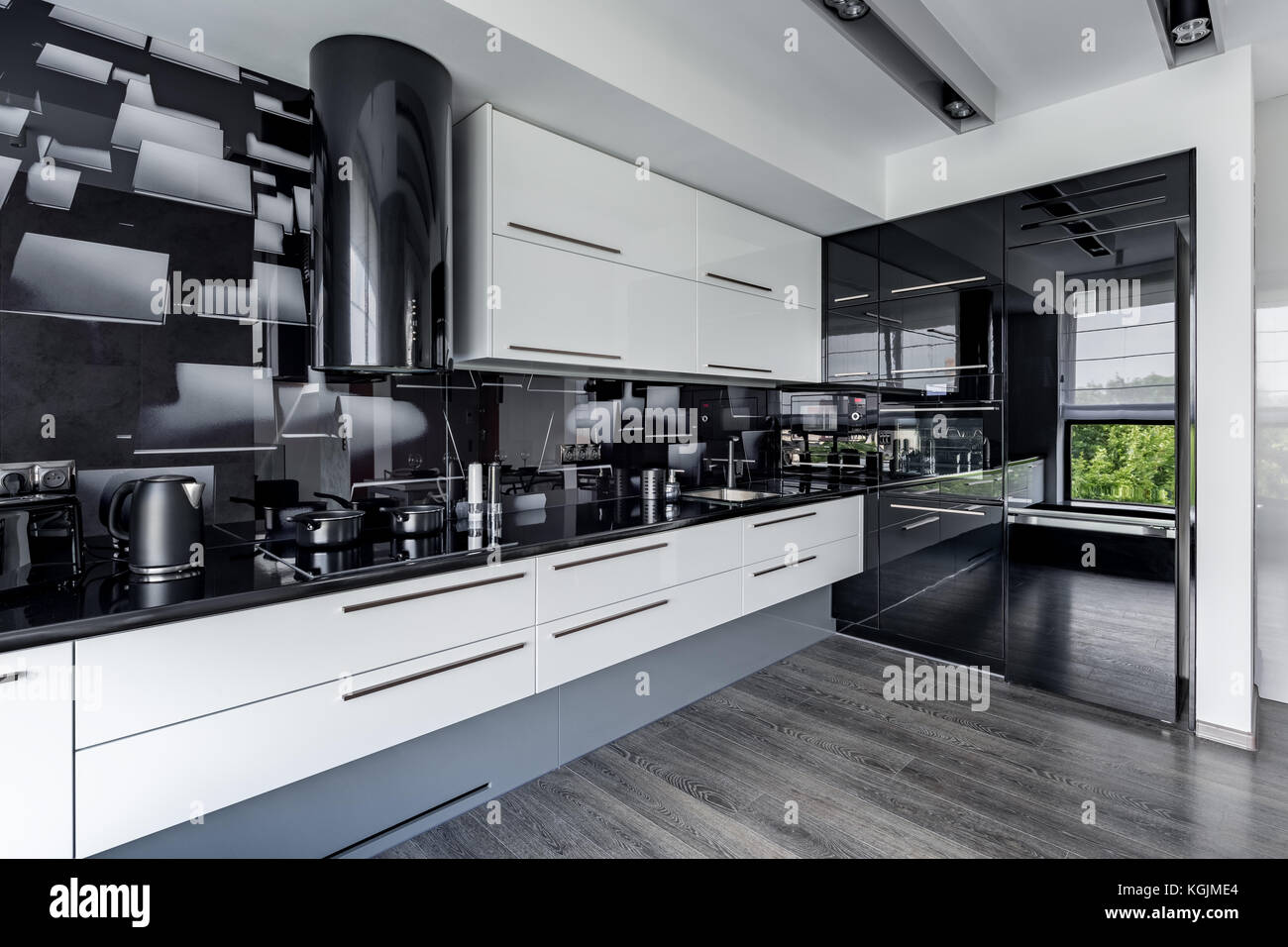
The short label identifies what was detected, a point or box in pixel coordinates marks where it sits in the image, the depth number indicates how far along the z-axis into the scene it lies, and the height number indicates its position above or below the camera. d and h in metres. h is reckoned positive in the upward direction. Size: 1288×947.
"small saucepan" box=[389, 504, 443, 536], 2.13 -0.20
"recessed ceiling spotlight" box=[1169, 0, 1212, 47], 2.17 +1.45
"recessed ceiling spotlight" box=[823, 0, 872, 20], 1.96 +1.33
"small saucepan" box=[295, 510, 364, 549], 1.94 -0.21
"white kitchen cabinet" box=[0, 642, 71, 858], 1.19 -0.54
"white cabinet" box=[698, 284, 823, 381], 3.08 +0.60
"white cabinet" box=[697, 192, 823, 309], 3.07 +1.03
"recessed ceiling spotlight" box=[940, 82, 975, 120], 2.63 +1.41
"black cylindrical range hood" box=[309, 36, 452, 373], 1.89 +0.77
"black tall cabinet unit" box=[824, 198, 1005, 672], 3.22 +0.20
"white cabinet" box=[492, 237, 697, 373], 2.28 +0.55
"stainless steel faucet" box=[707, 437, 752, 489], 3.66 -0.08
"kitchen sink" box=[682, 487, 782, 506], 3.51 -0.21
